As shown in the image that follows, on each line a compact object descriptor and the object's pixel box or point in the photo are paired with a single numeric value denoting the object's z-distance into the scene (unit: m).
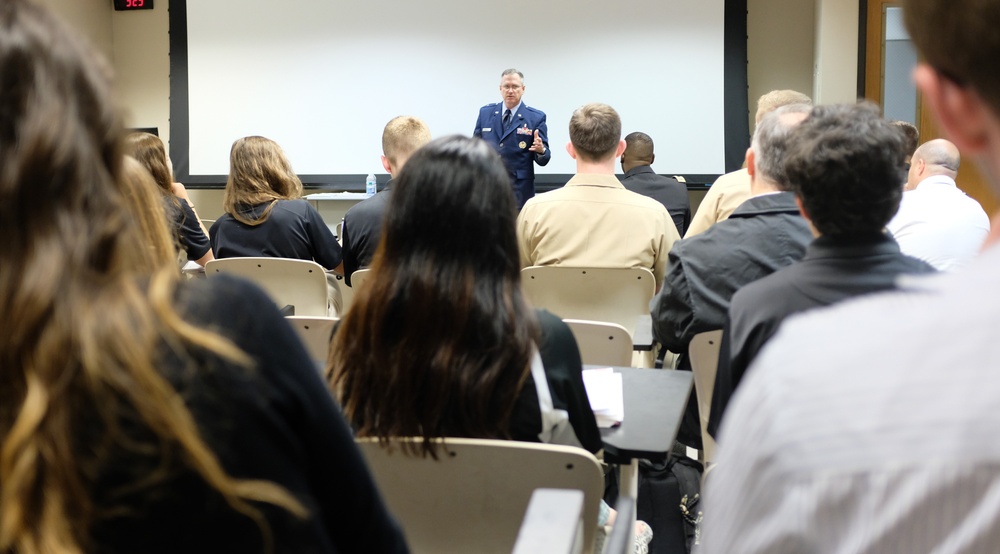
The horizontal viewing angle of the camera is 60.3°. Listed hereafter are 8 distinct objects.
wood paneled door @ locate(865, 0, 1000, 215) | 5.95
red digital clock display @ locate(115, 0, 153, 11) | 7.45
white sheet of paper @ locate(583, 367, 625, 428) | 1.68
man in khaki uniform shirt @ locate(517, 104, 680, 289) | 3.26
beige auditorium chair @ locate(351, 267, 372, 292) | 3.10
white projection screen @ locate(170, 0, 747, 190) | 6.52
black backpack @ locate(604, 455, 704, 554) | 2.40
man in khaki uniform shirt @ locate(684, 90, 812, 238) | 3.12
